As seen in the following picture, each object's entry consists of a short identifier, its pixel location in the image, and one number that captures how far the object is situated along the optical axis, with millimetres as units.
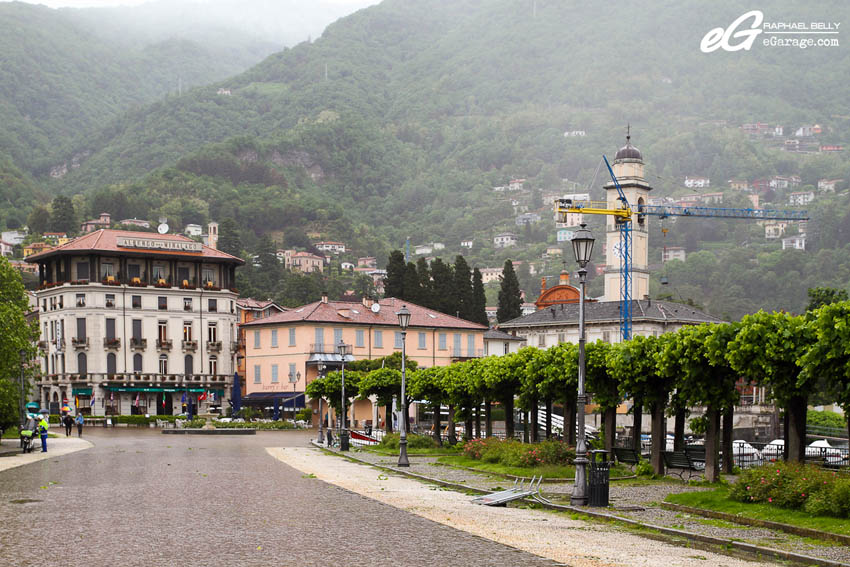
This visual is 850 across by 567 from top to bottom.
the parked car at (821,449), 41906
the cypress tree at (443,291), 117875
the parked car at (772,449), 46994
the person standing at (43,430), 47500
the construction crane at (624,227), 127000
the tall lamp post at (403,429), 38438
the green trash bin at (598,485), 24016
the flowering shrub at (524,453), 34281
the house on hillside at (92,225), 180750
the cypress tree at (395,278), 117938
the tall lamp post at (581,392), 24172
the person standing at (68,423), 68625
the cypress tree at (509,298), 124000
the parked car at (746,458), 43812
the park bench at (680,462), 32156
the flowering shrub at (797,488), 20062
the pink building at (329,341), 95438
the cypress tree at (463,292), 118562
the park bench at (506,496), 24641
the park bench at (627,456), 34875
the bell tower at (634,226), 130125
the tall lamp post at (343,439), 51125
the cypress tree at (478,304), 119188
